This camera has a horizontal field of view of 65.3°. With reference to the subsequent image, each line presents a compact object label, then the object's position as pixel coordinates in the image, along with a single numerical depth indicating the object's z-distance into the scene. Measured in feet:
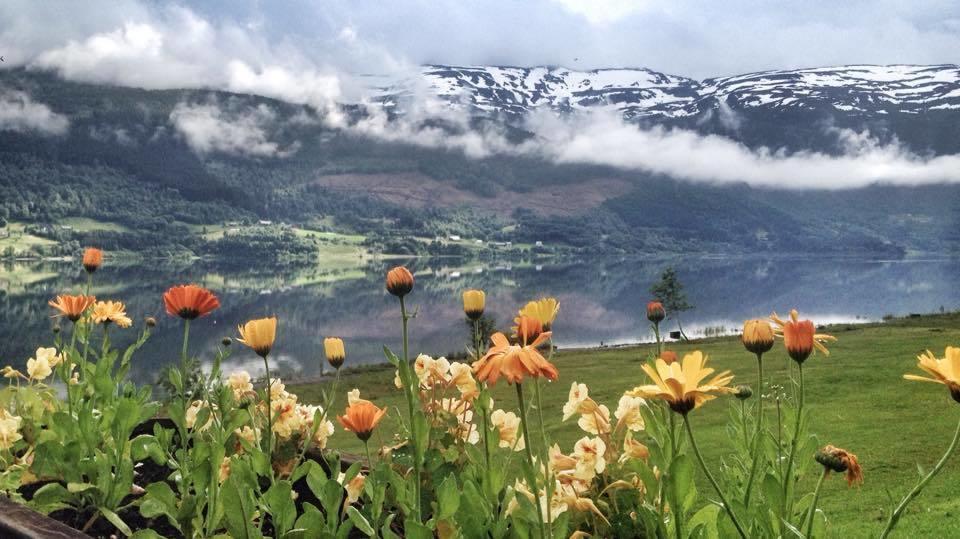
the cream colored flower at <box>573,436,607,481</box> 5.46
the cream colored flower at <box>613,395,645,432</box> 6.07
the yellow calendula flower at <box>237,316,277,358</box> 6.09
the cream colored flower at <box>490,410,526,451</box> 6.79
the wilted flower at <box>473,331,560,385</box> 3.64
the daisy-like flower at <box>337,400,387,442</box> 5.43
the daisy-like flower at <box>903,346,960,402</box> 4.00
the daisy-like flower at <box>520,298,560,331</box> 4.77
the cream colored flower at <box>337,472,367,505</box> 6.07
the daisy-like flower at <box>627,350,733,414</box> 3.67
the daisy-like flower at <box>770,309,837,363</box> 4.66
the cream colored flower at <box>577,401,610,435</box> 5.96
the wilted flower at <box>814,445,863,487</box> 4.41
